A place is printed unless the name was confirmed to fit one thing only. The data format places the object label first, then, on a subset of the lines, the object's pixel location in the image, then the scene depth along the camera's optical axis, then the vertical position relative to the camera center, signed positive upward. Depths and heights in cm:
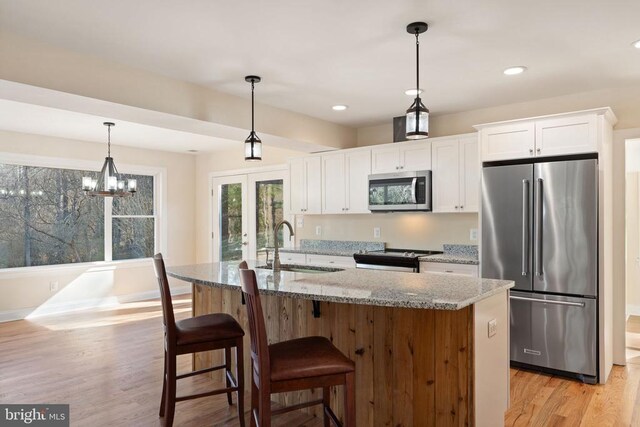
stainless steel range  438 -48
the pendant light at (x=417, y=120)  257 +56
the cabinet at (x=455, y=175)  440 +40
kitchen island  214 -68
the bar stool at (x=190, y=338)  259 -75
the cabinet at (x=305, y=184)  564 +40
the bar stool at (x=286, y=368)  195 -70
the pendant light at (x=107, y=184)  513 +39
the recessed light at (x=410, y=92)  403 +115
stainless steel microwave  469 +25
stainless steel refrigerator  352 -38
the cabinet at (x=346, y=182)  521 +41
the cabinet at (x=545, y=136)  354 +67
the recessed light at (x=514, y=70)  342 +114
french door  670 +4
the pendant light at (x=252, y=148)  343 +53
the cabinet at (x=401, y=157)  475 +65
